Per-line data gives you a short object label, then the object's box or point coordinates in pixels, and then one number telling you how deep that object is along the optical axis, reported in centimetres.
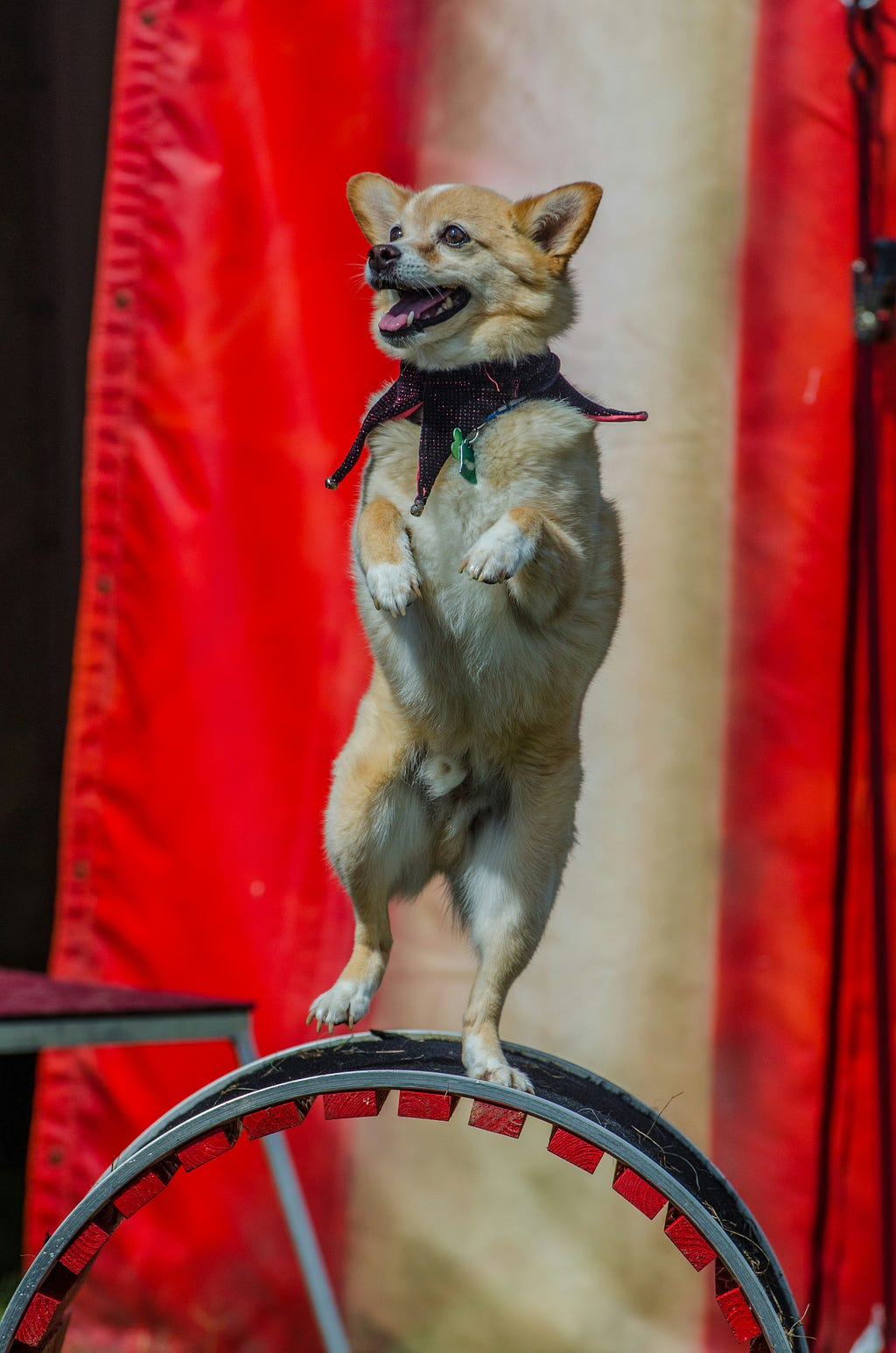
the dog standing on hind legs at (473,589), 396
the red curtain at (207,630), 494
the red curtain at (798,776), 472
